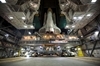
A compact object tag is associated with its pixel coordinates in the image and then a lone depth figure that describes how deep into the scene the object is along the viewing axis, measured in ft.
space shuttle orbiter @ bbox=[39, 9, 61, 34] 86.72
